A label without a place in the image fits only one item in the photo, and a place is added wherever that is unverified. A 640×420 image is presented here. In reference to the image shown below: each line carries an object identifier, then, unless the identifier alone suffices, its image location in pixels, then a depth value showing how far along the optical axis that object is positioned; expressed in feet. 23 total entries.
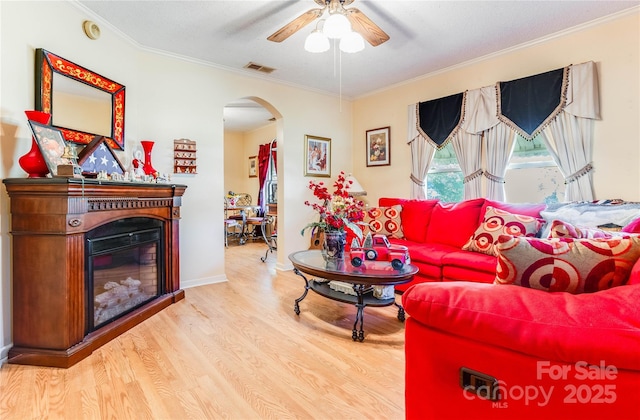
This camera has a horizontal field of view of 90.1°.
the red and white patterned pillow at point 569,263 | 3.57
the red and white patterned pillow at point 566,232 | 4.66
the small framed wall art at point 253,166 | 25.76
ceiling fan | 7.31
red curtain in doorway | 23.88
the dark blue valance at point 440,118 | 12.60
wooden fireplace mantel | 6.51
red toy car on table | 8.07
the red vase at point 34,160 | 6.68
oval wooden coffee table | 7.35
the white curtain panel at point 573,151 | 9.53
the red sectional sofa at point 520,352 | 2.63
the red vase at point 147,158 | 10.03
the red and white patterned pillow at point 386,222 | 12.50
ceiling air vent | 12.50
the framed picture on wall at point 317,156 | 15.29
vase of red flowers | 8.70
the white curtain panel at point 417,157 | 13.73
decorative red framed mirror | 7.47
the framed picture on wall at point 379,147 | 15.31
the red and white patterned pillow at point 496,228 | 8.98
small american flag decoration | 7.98
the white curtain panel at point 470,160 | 12.05
